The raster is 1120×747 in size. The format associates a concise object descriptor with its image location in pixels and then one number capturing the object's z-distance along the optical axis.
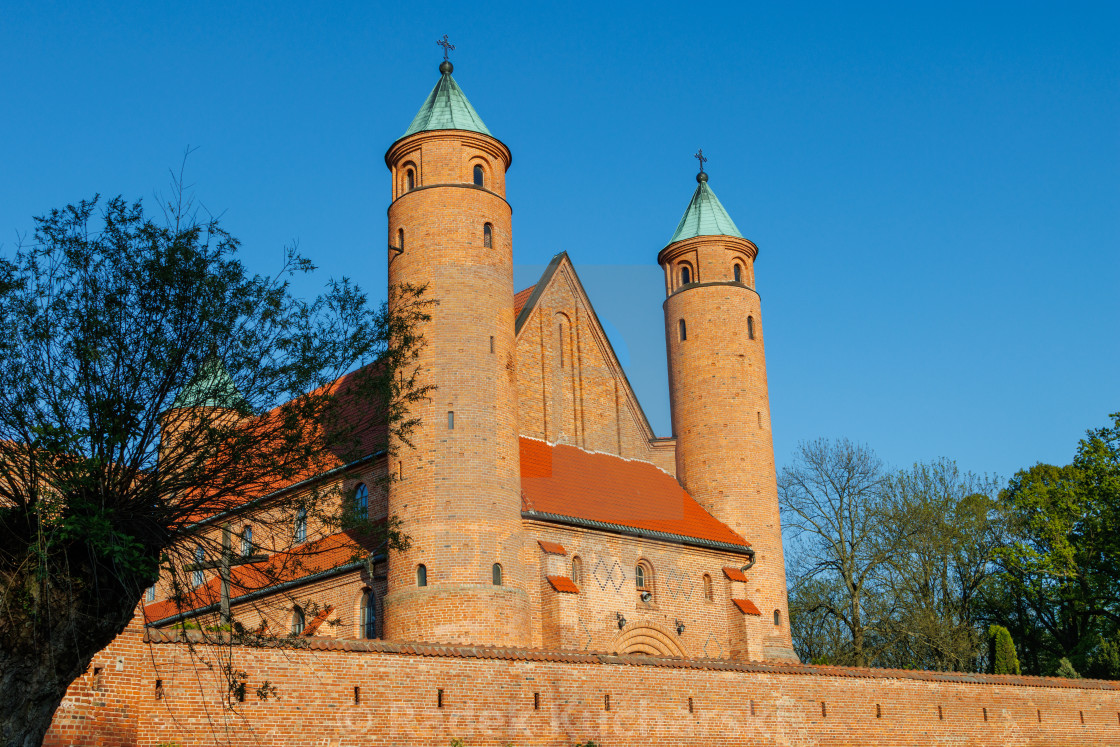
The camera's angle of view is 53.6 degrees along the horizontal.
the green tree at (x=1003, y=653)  36.28
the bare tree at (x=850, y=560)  42.66
